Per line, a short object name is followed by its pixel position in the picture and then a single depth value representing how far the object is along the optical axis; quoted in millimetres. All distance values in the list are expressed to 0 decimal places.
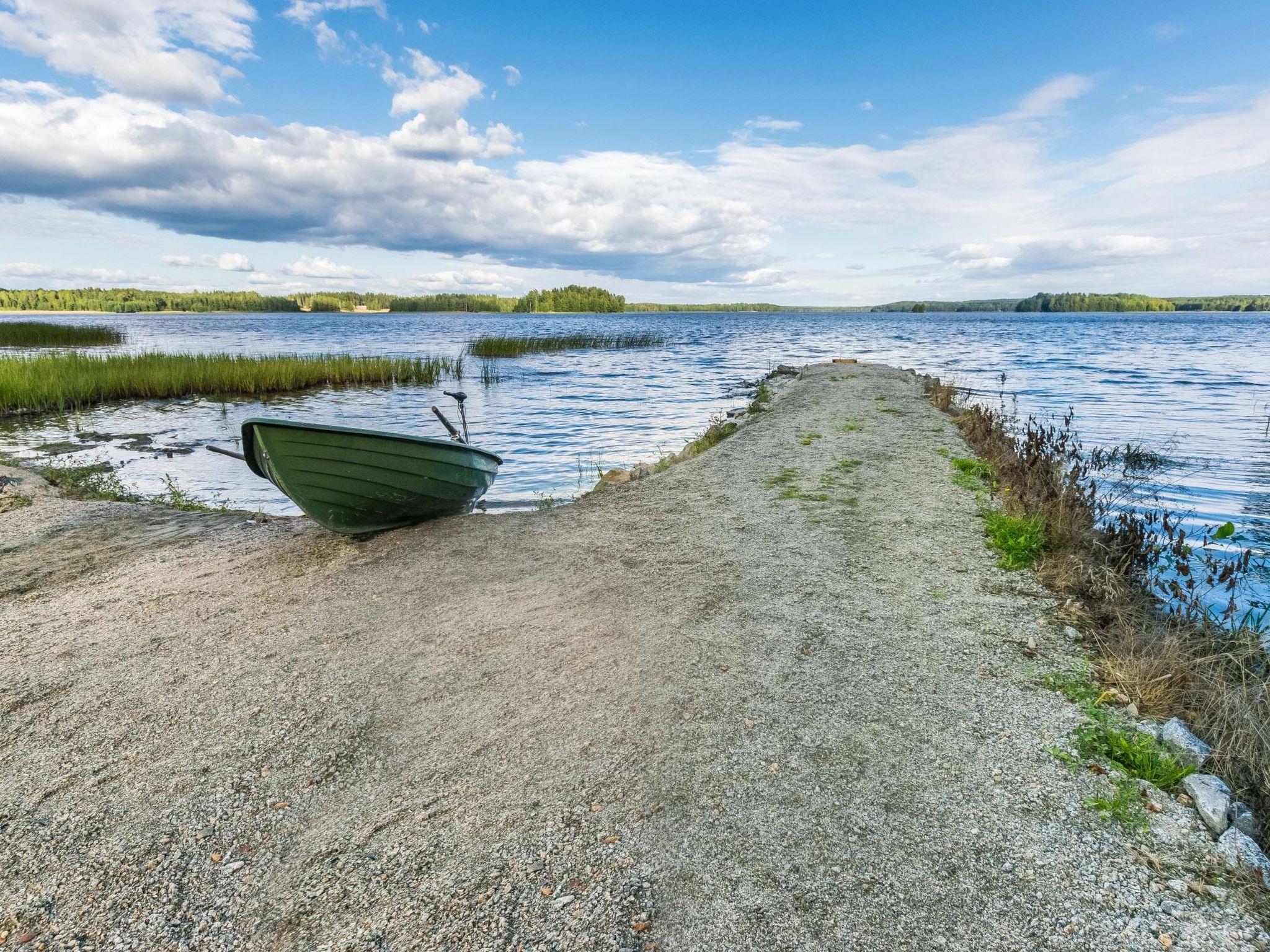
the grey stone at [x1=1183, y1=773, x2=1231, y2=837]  2861
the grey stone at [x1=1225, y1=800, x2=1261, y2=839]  2855
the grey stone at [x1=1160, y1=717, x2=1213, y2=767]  3240
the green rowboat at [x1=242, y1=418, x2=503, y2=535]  6164
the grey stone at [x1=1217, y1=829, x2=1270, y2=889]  2633
